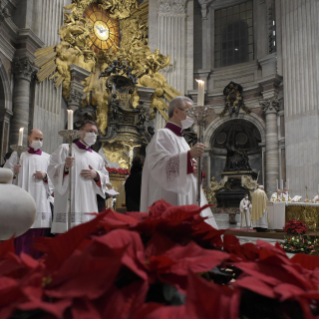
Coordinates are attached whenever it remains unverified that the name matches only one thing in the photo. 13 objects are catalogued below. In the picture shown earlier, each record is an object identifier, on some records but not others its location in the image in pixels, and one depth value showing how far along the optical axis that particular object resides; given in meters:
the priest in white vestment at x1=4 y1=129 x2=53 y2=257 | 4.84
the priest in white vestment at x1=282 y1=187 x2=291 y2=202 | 10.32
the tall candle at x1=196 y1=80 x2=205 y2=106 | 2.01
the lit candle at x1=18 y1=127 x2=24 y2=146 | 3.76
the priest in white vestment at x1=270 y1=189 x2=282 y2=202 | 10.55
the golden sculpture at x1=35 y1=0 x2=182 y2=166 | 13.98
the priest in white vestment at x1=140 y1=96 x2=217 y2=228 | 2.55
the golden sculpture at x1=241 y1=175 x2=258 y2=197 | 15.24
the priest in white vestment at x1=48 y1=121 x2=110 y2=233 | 3.97
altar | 9.48
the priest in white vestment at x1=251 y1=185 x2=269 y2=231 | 10.35
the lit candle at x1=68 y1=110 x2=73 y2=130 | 3.13
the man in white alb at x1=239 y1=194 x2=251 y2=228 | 13.00
